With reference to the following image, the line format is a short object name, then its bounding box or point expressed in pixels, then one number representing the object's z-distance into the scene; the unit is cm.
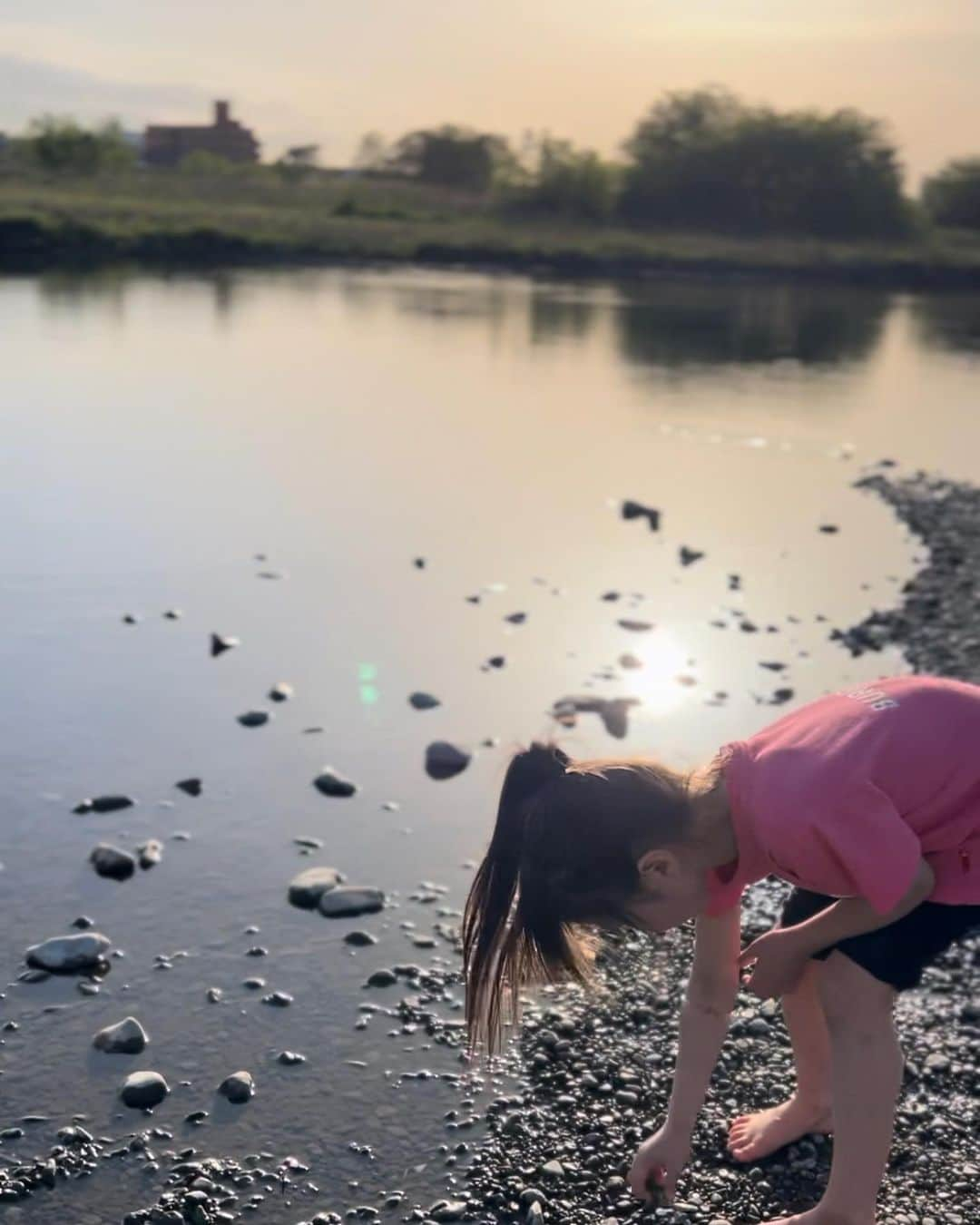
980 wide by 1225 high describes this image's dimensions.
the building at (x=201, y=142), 13062
